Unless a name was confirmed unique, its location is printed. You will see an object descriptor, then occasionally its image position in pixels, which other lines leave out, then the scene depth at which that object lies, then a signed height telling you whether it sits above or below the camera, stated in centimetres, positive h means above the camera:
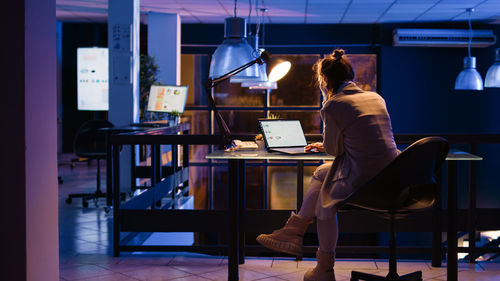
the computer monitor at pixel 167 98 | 721 +7
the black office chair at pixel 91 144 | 702 -52
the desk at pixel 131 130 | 583 -32
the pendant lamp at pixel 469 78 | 837 +44
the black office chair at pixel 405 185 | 278 -39
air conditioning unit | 1001 +124
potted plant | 835 +26
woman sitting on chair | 295 -23
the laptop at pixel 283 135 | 368 -20
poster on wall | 1090 +42
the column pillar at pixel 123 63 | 784 +55
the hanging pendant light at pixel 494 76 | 810 +47
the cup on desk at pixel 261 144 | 382 -27
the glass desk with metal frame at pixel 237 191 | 335 -53
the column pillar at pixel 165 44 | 961 +100
